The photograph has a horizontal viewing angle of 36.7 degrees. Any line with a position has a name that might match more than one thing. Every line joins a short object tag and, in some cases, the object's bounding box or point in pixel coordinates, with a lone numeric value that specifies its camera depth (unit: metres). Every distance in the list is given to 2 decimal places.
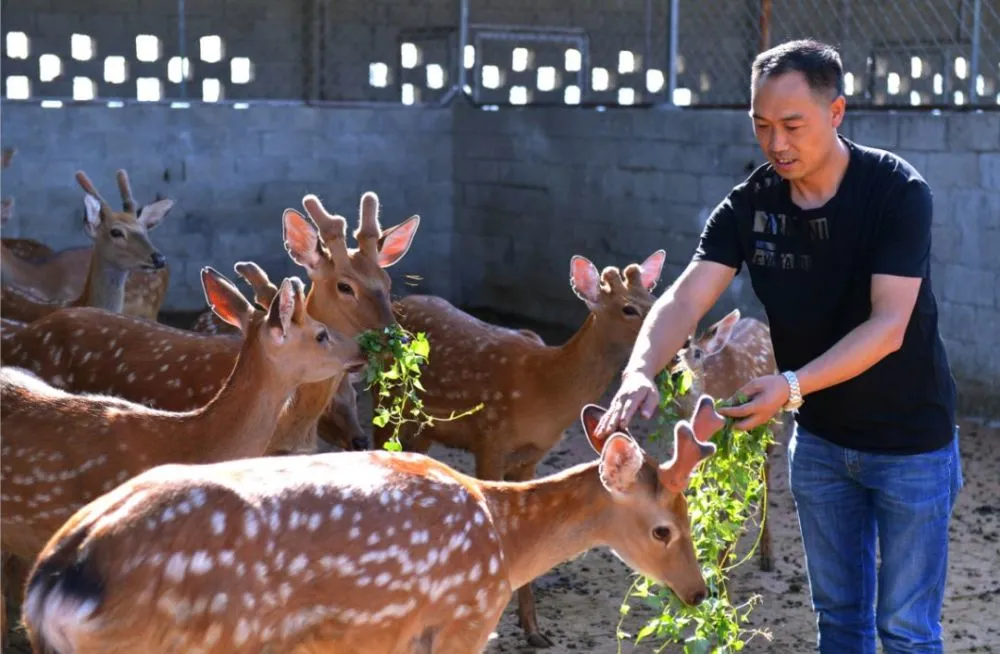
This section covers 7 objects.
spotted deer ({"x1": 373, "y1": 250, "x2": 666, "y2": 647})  5.92
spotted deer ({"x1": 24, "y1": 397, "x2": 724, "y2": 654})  3.11
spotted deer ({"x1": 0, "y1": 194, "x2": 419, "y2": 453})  5.47
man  3.34
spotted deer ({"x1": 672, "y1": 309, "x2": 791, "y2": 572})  5.77
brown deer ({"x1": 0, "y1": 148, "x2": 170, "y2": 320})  9.41
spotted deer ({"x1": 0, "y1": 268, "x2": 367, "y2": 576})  4.59
